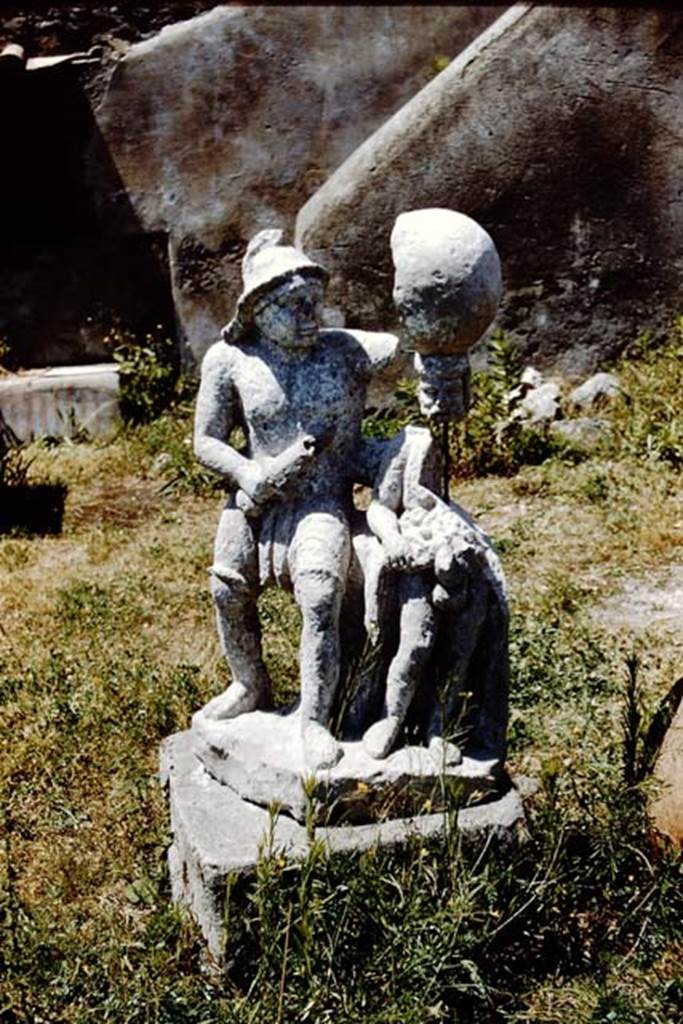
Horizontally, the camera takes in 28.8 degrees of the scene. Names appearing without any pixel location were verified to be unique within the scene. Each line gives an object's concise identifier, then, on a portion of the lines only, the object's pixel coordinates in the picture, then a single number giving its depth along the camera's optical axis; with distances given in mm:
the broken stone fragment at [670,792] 3738
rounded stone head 3295
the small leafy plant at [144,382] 8383
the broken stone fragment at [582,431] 7562
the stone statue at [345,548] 3486
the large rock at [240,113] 8703
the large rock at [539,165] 8031
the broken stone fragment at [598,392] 8023
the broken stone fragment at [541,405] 7715
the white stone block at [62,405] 8305
